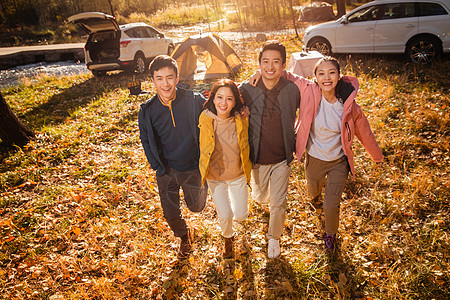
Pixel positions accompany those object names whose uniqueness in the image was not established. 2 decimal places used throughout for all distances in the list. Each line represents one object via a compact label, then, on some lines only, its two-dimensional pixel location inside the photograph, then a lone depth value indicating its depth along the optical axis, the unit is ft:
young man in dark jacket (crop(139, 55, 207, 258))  8.50
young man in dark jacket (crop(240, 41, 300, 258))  8.53
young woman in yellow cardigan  8.18
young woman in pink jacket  8.39
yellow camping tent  28.94
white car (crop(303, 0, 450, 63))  23.44
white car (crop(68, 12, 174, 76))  31.76
